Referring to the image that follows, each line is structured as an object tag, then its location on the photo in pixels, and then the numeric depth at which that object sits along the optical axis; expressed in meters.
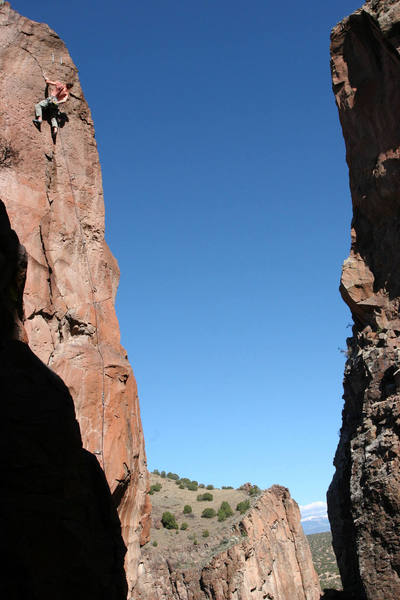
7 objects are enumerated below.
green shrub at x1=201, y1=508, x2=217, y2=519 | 62.60
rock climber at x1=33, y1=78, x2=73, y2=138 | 17.78
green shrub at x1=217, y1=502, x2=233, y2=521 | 61.53
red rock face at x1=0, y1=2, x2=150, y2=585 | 15.81
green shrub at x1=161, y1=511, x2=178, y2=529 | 57.22
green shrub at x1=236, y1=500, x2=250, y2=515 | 62.38
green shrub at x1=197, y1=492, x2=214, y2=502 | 69.63
